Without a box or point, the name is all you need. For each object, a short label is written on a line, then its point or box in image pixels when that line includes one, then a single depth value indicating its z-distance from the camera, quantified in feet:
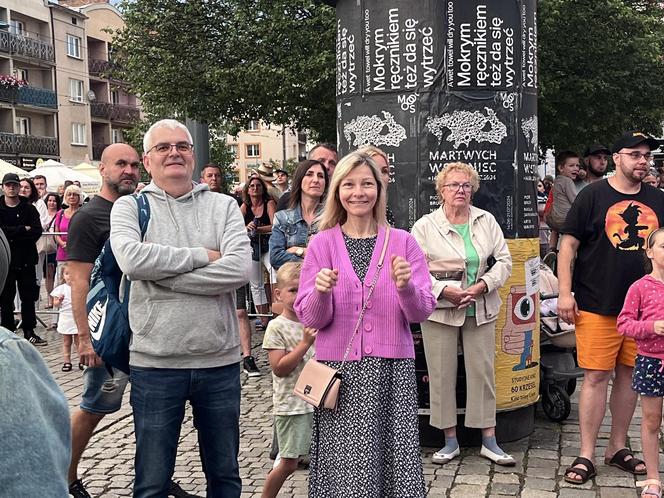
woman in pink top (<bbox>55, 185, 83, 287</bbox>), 35.83
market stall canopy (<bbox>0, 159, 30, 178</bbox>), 70.51
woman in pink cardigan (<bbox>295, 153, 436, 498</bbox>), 12.56
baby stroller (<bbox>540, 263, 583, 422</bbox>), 21.27
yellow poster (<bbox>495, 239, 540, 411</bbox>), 19.02
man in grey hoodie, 12.10
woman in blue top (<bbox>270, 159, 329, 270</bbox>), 19.76
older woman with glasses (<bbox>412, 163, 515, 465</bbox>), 17.62
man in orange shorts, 17.17
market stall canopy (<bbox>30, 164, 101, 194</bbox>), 78.95
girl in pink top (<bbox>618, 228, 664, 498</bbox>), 15.74
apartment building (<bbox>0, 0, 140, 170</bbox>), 163.02
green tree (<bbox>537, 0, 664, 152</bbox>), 60.13
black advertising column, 18.37
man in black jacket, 34.83
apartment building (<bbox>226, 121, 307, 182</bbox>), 316.60
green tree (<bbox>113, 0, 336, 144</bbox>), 57.41
